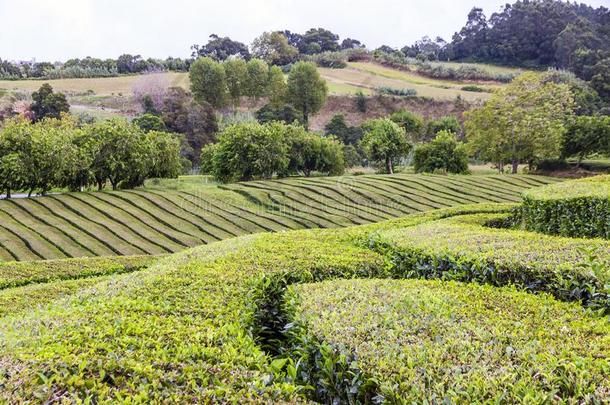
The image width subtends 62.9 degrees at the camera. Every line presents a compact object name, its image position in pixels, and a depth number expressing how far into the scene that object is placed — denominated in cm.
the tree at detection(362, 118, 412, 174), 4441
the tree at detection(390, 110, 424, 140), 6262
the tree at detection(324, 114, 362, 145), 6269
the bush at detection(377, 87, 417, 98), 7575
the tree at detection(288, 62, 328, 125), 6531
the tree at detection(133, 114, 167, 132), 5003
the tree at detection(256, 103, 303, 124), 6316
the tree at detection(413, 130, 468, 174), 4297
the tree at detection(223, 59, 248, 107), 6700
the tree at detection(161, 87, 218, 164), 5566
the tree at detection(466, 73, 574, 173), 4166
